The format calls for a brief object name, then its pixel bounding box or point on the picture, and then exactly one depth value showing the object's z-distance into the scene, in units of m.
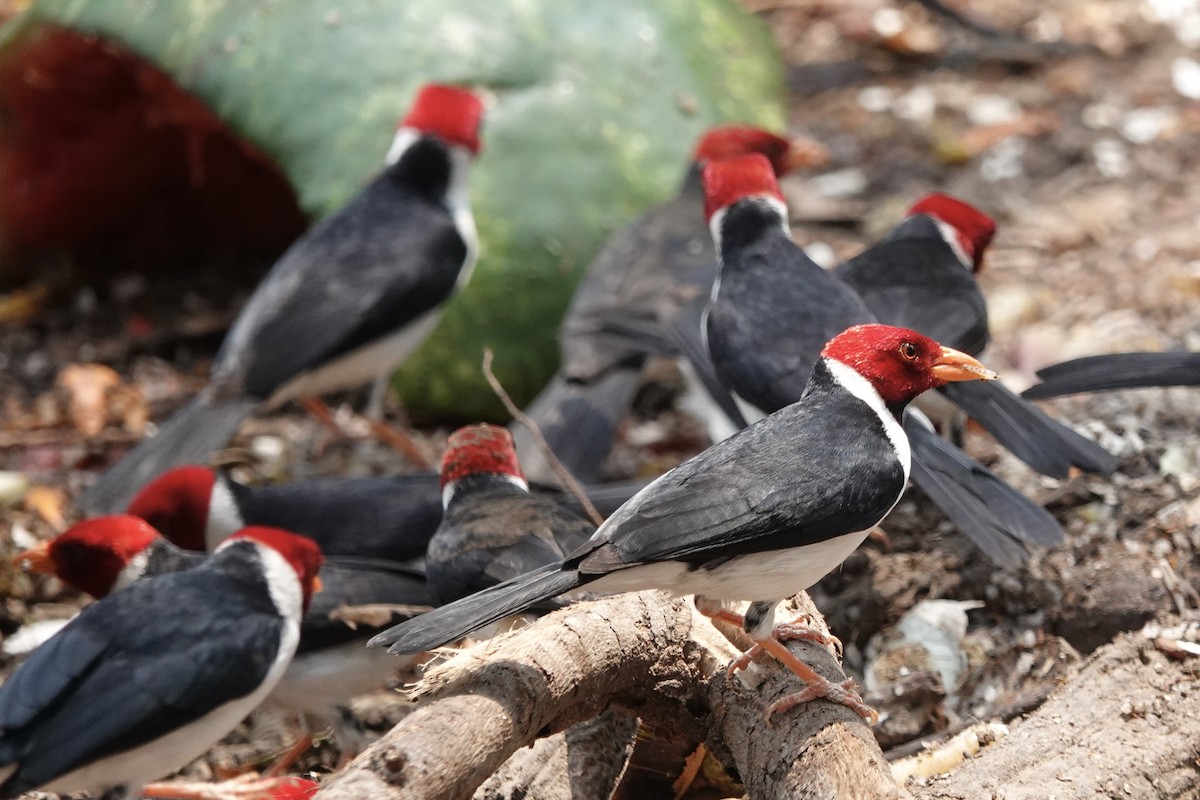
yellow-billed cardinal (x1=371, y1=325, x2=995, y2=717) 5.89
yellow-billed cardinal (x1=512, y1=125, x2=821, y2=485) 10.54
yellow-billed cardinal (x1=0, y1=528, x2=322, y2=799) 6.62
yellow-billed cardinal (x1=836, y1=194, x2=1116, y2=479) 8.37
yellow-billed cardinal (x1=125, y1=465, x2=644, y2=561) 9.48
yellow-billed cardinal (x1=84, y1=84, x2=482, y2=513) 10.58
